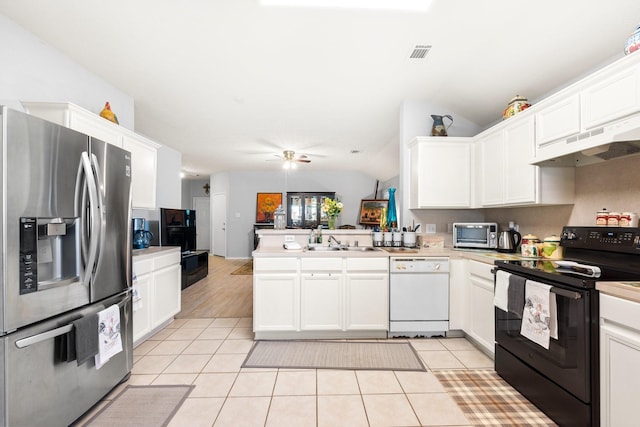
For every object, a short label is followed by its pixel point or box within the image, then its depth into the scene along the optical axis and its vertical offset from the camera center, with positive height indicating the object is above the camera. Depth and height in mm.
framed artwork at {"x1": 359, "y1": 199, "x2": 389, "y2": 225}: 7727 +131
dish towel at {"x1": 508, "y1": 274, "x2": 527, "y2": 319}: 1783 -517
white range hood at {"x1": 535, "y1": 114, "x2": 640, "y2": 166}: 1521 +425
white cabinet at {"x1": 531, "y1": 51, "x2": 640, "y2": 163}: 1582 +685
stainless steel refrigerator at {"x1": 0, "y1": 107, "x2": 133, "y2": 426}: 1261 -247
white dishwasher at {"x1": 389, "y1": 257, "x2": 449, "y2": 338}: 2678 -760
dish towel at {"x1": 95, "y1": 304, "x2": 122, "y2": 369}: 1662 -746
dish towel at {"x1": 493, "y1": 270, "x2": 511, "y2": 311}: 1939 -537
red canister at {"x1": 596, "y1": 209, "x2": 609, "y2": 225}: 1908 -13
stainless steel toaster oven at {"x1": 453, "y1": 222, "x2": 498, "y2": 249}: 2778 -212
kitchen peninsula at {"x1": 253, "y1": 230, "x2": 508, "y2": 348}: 2633 -745
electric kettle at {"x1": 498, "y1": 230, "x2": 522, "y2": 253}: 2629 -246
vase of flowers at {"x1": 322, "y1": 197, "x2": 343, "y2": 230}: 3326 +85
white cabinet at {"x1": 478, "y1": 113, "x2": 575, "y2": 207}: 2250 +361
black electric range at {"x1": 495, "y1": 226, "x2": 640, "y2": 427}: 1411 -673
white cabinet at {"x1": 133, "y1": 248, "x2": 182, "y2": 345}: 2432 -744
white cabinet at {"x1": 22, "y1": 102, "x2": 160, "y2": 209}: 2009 +671
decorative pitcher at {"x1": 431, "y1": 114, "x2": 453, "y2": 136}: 3131 +1003
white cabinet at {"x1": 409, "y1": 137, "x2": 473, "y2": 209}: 3014 +464
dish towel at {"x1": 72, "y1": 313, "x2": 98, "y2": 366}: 1507 -682
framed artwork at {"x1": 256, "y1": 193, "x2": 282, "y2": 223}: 8047 +291
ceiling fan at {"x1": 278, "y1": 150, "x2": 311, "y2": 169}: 5672 +1155
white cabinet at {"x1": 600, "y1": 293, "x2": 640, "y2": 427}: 1227 -667
